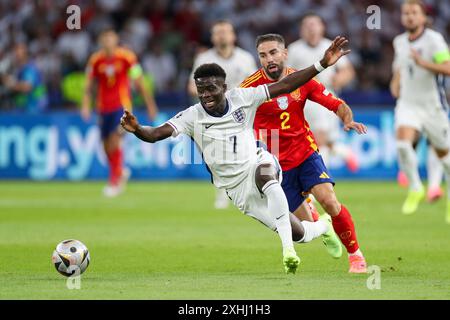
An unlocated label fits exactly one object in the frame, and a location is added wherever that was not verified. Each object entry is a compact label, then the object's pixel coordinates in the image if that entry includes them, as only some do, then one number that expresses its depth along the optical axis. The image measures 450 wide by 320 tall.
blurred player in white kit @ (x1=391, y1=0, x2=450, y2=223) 14.17
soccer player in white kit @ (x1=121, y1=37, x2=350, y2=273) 8.64
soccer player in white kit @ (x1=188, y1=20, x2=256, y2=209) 15.52
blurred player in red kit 18.70
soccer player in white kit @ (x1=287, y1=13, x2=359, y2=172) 15.73
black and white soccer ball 8.58
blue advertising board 21.16
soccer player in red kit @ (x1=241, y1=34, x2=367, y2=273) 9.23
